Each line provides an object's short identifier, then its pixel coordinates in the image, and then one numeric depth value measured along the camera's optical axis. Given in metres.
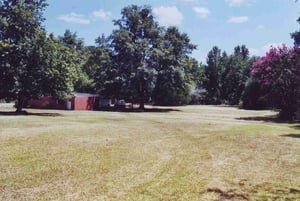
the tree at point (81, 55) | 55.02
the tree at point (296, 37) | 25.34
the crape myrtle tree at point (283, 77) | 26.49
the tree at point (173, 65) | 38.59
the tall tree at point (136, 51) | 38.07
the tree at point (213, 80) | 75.36
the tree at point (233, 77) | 70.26
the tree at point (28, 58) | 27.42
